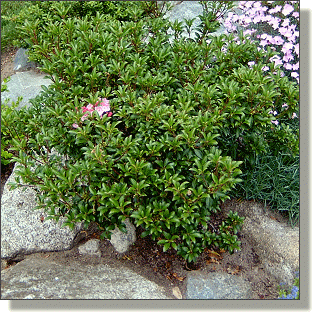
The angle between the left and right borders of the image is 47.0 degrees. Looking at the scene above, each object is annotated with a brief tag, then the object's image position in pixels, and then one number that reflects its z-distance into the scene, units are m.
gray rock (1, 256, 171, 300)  2.52
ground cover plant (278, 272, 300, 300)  2.65
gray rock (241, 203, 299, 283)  2.97
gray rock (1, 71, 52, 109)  4.68
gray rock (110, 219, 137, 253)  2.99
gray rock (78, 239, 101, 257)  2.96
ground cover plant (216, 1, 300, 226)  3.24
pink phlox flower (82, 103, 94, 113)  2.56
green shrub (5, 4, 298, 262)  2.38
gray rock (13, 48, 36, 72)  5.35
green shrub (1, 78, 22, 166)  2.94
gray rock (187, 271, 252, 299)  2.76
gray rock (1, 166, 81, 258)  2.93
